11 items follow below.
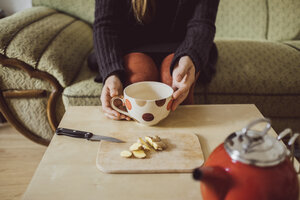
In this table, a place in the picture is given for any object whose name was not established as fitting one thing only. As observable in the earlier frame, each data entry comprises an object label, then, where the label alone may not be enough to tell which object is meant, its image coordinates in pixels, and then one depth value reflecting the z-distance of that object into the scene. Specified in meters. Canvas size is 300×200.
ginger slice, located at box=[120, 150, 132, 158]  0.49
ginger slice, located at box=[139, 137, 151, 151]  0.51
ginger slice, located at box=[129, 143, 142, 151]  0.51
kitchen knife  0.55
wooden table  0.42
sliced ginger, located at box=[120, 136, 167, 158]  0.49
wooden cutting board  0.46
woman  0.74
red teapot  0.31
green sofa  0.98
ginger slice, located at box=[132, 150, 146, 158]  0.49
